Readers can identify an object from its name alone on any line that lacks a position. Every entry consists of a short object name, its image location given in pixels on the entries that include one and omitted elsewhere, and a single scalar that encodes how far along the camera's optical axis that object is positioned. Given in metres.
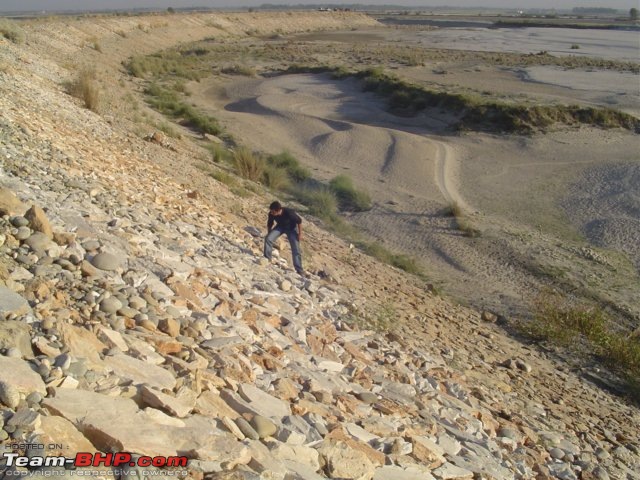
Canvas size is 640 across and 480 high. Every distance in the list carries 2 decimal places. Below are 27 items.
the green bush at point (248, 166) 16.28
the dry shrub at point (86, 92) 16.05
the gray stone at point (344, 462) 4.61
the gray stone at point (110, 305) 5.41
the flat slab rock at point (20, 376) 3.75
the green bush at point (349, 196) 16.91
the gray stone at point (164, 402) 4.24
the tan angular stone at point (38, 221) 6.07
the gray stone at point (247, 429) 4.48
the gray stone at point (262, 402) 4.94
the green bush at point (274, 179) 16.66
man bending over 8.88
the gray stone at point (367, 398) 6.11
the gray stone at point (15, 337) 4.20
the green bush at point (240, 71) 41.81
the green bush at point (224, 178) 13.77
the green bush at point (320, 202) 15.39
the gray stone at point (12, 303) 4.64
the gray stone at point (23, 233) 5.82
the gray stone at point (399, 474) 4.81
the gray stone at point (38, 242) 5.80
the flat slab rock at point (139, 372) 4.52
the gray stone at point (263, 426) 4.56
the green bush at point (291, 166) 18.75
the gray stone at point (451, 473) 5.24
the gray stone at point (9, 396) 3.61
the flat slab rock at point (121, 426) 3.71
